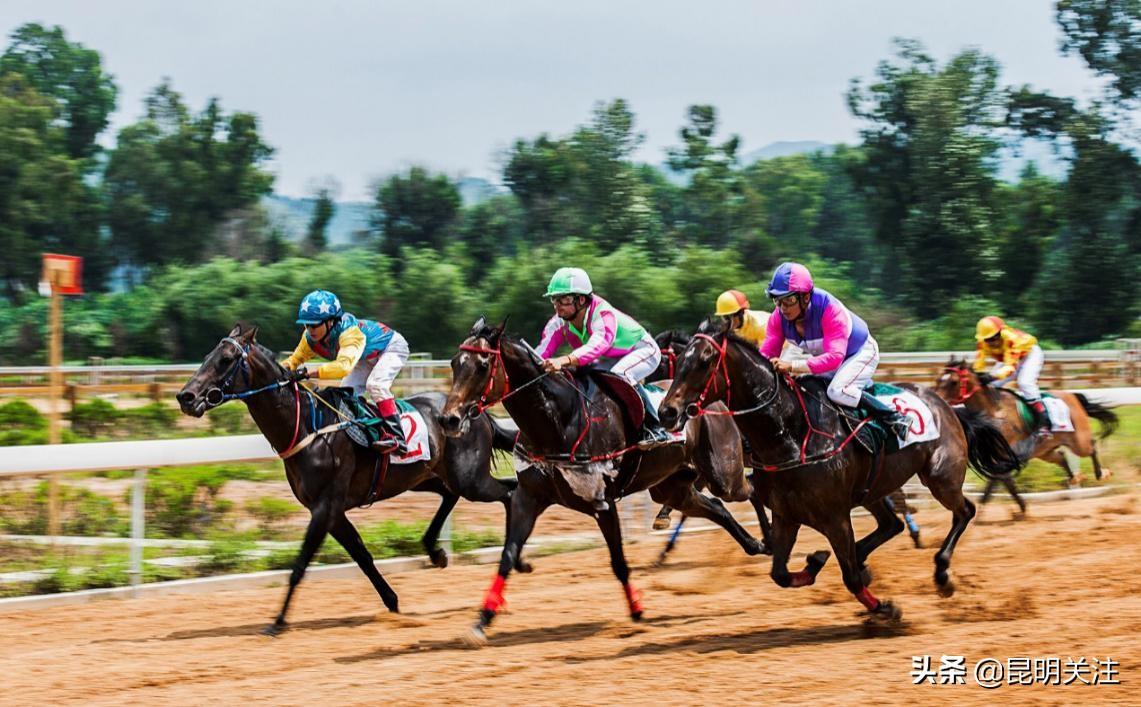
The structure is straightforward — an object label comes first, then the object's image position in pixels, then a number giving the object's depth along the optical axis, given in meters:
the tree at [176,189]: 48.72
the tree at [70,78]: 53.84
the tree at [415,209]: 46.91
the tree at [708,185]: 43.91
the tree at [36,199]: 43.66
